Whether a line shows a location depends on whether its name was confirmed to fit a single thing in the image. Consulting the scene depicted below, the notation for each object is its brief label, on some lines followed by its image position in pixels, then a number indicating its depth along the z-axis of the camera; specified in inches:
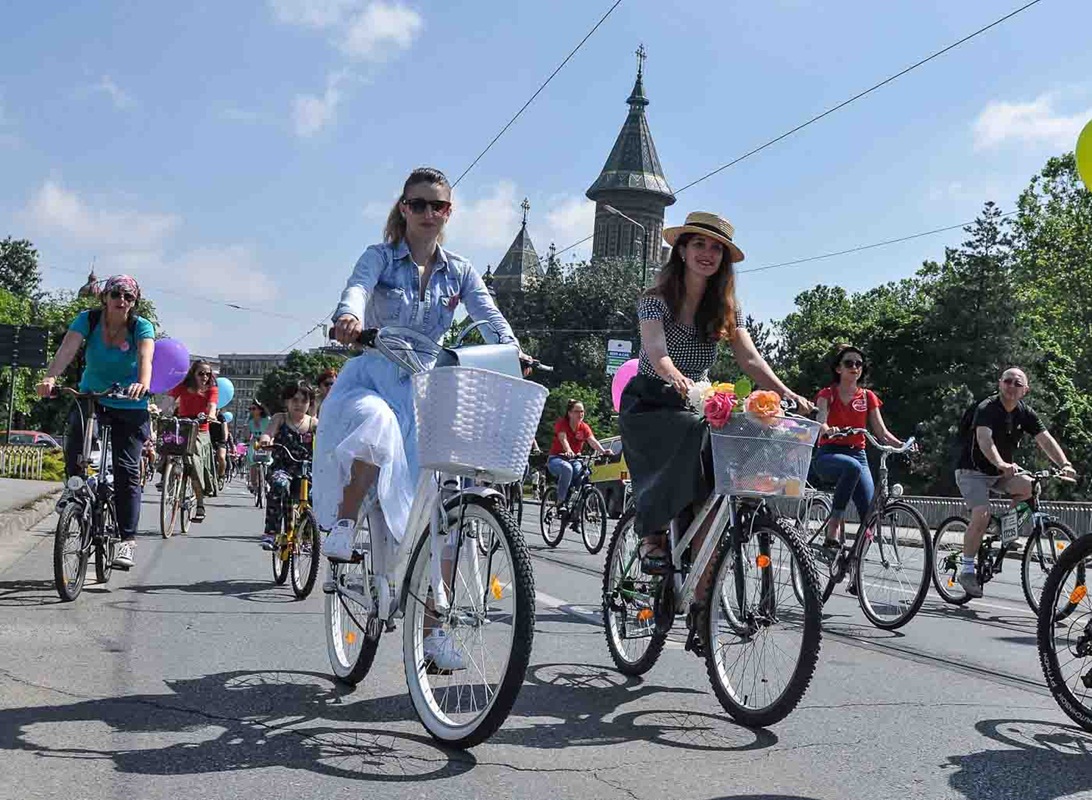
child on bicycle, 357.4
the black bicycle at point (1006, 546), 368.2
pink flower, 183.3
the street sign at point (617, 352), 1539.2
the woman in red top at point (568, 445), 620.1
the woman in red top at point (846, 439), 330.0
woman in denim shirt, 184.7
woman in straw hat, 196.7
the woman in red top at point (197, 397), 535.8
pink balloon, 442.8
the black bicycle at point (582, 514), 577.0
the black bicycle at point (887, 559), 306.2
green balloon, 277.6
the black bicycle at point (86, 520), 285.9
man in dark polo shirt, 363.3
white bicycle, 153.6
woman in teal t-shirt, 293.1
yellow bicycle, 321.1
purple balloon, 447.7
